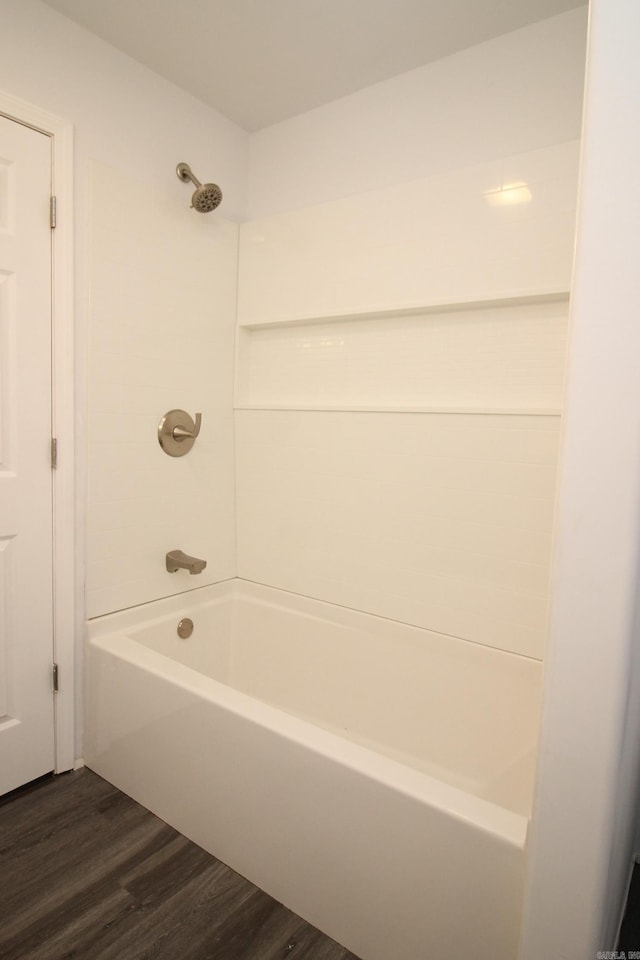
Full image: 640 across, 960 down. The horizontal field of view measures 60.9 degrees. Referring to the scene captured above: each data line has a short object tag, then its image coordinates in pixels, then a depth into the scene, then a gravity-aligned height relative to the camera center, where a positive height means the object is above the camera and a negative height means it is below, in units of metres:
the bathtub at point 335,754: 1.16 -0.94
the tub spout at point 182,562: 2.13 -0.56
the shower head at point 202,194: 2.00 +0.84
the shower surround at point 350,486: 1.42 -0.23
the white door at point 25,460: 1.68 -0.14
